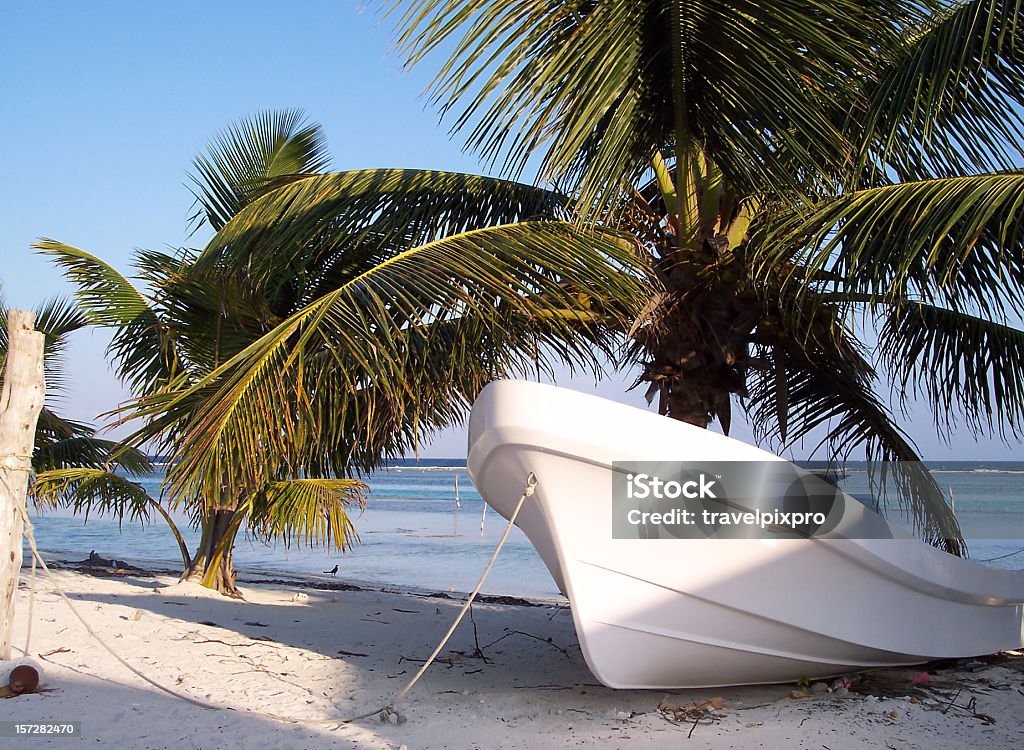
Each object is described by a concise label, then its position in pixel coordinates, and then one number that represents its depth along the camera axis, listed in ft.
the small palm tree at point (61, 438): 29.22
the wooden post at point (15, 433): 13.37
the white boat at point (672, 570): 11.66
